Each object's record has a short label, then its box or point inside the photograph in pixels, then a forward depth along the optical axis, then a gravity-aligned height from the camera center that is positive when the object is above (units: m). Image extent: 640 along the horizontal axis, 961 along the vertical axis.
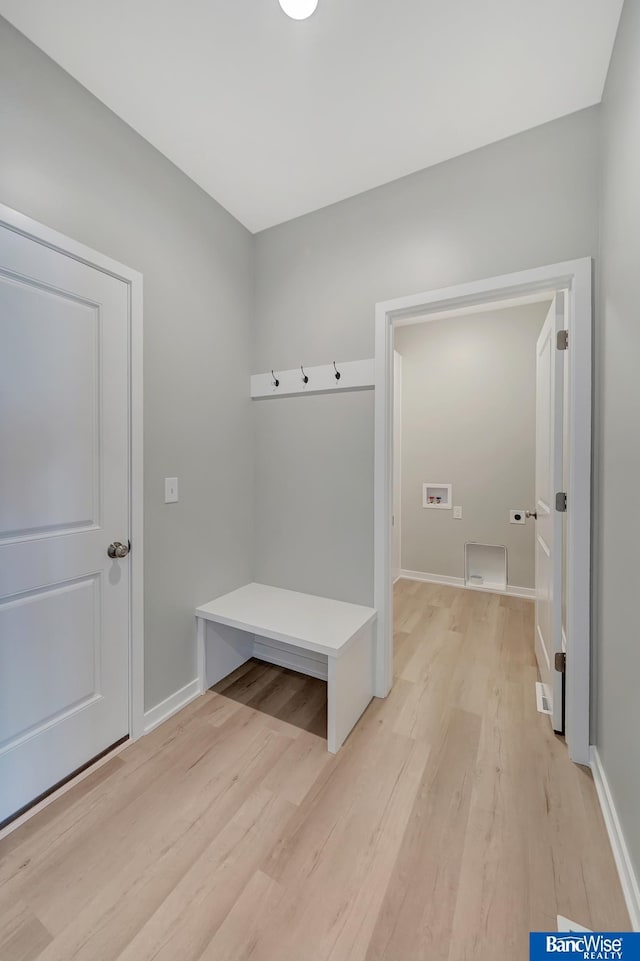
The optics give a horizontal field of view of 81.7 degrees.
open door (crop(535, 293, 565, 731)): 1.71 -0.17
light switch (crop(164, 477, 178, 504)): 1.84 -0.06
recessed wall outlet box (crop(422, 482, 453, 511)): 3.90 -0.19
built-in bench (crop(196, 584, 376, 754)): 1.64 -0.80
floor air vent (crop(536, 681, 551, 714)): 1.88 -1.17
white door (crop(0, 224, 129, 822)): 1.29 -0.14
